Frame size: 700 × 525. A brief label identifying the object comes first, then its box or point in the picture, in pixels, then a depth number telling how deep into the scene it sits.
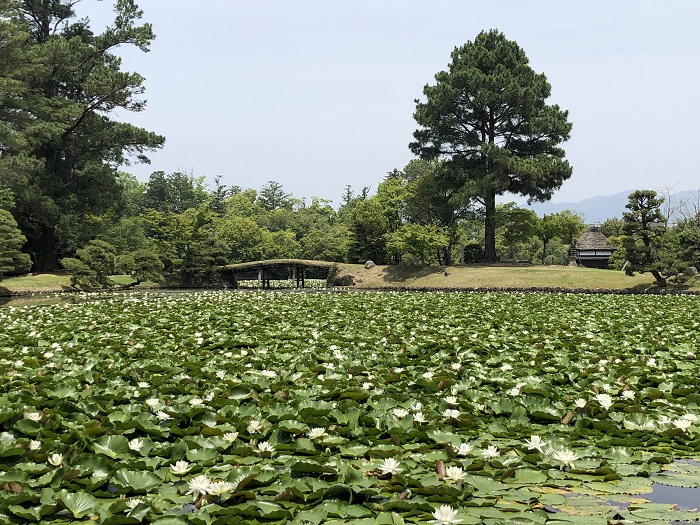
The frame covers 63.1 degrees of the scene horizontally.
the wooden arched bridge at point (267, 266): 39.02
